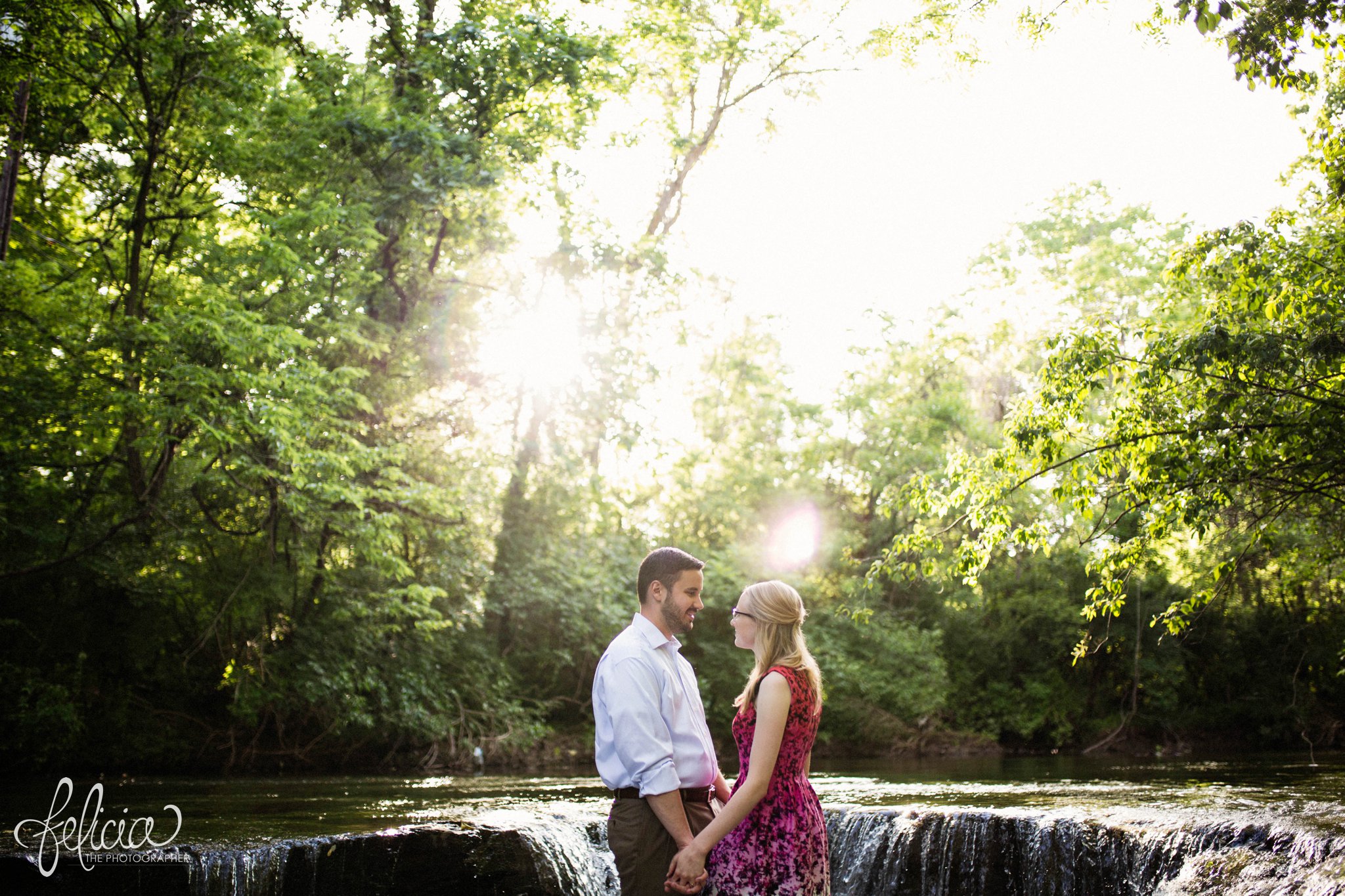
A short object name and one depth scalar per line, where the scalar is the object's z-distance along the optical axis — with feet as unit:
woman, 11.21
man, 10.87
